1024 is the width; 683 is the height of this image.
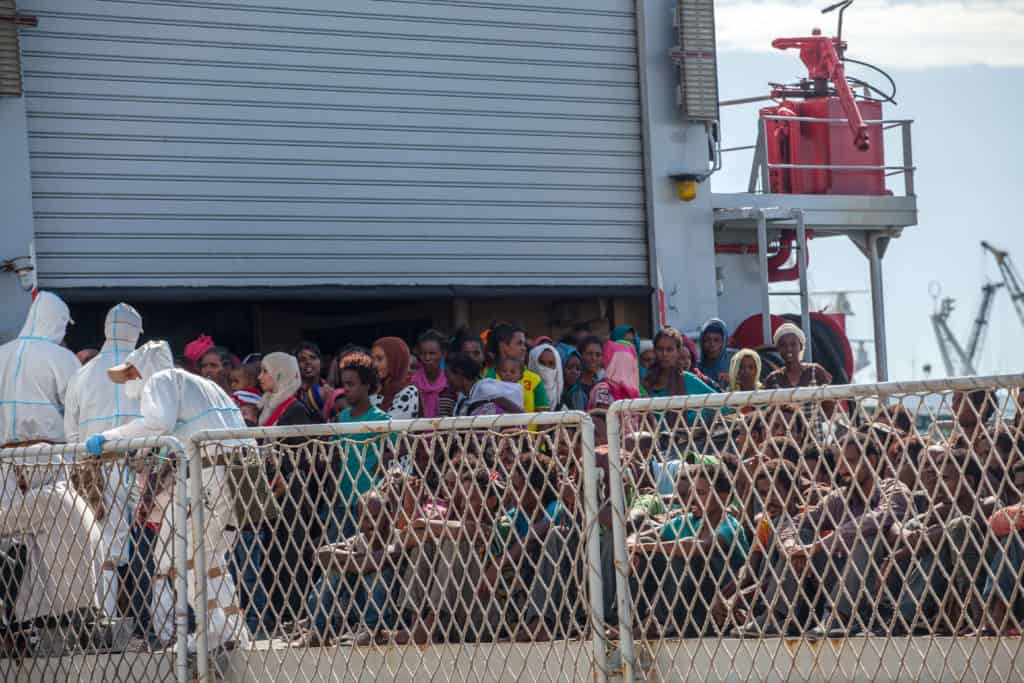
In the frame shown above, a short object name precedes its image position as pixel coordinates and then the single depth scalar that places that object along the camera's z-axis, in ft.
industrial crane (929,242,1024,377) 593.68
